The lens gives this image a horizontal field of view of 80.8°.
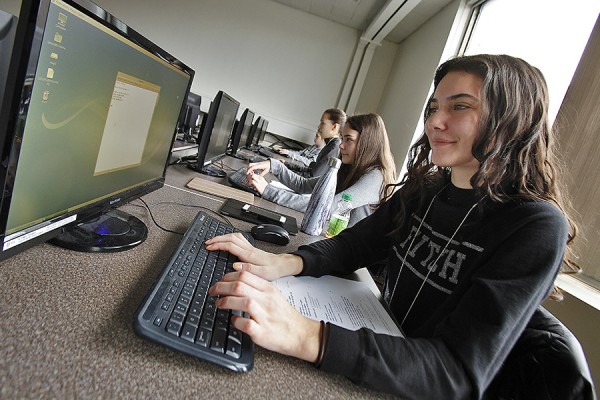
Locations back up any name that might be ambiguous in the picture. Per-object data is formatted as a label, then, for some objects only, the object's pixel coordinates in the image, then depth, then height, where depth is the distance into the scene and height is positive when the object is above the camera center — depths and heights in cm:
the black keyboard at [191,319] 43 -25
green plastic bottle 126 -19
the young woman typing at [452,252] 50 -10
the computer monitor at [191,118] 291 +4
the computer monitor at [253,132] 390 +12
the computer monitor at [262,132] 477 +19
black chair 52 -19
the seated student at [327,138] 296 +31
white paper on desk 63 -25
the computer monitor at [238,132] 272 +4
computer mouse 98 -23
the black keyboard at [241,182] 165 -20
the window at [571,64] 143 +89
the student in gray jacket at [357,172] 164 +1
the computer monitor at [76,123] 40 -5
